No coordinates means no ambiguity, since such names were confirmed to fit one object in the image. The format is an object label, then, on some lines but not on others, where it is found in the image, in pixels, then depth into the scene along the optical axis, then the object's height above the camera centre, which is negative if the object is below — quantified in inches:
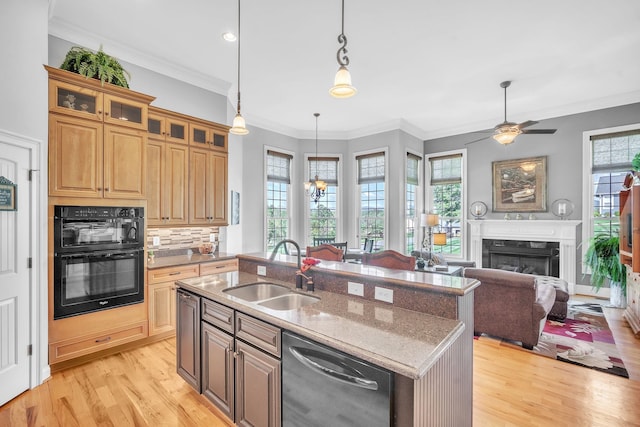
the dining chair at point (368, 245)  259.4 -27.9
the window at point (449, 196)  275.0 +16.2
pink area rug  118.6 -58.0
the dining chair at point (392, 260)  148.6 -23.9
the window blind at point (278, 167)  264.5 +41.5
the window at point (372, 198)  269.4 +13.9
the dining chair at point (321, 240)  274.1 -24.7
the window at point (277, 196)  263.1 +14.6
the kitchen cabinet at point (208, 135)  161.3 +43.0
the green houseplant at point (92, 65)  116.4 +57.6
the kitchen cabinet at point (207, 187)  160.6 +13.9
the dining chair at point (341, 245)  243.0 -25.7
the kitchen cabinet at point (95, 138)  110.4 +29.2
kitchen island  48.6 -22.6
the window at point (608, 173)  205.2 +29.0
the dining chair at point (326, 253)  177.3 -23.7
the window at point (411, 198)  269.8 +14.3
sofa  128.1 -40.4
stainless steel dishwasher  49.7 -32.0
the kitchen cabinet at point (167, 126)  145.5 +42.9
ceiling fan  176.5 +49.7
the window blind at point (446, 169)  276.8 +41.6
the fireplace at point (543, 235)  219.6 -16.6
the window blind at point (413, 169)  274.1 +41.2
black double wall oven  111.0 -18.1
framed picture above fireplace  234.1 +23.2
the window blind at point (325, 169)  287.9 +42.3
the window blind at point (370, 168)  270.7 +41.4
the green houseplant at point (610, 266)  183.0 -31.8
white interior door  94.0 -21.7
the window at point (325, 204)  285.7 +8.6
